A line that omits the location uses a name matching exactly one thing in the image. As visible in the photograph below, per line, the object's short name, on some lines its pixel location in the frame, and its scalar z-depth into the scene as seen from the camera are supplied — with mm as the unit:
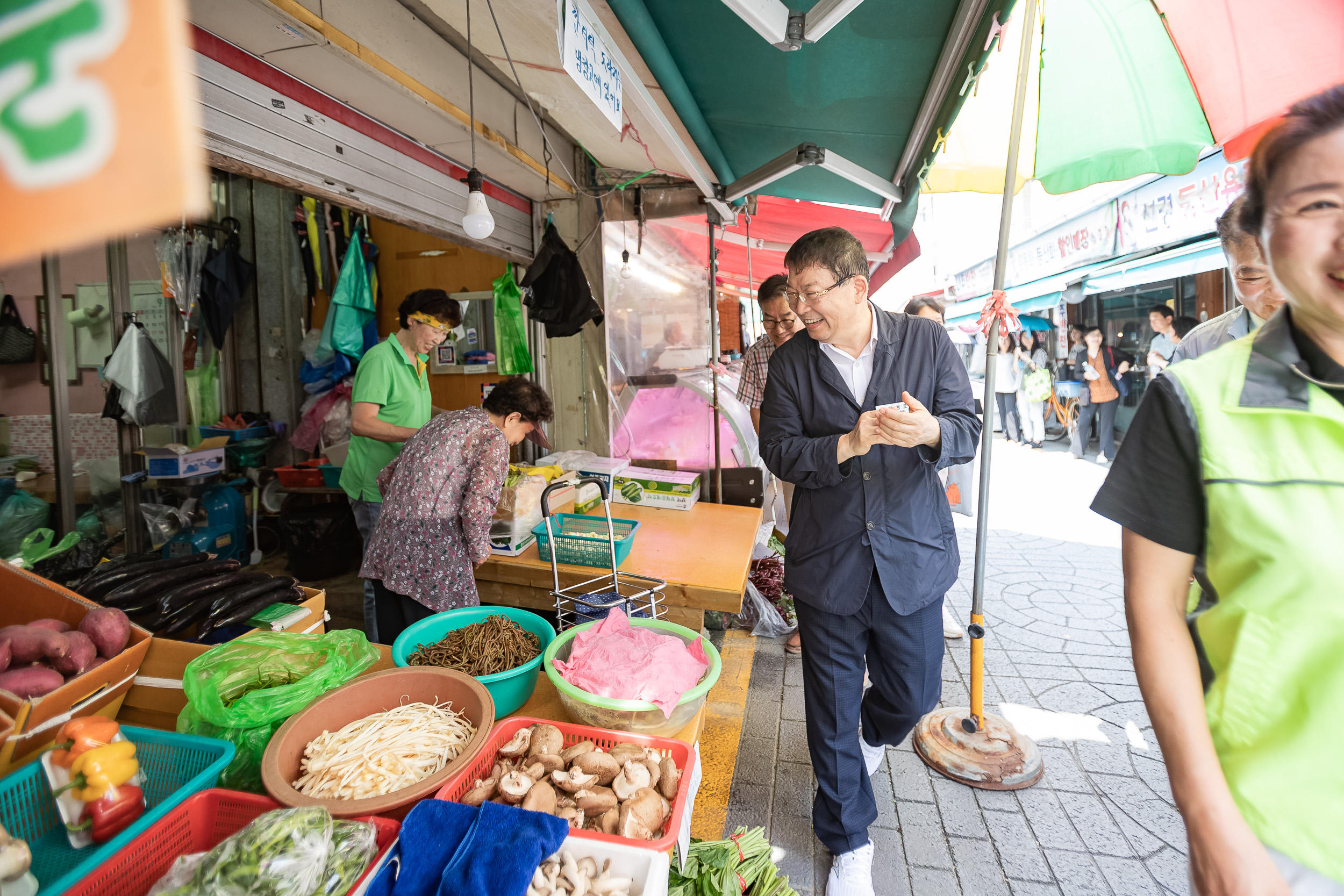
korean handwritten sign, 1821
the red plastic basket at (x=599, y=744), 1212
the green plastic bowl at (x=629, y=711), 1554
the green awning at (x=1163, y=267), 6723
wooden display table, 2734
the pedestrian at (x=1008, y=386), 12414
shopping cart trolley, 2334
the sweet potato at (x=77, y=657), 1516
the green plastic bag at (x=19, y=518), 3973
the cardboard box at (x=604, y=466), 3991
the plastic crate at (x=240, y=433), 5670
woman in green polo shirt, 3400
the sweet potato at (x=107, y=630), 1616
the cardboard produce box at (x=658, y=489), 4098
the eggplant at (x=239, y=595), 1987
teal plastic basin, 1744
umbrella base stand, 2797
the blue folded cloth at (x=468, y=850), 1066
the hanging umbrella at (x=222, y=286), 5621
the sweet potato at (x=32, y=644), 1481
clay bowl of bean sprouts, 1266
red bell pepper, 1149
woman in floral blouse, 2621
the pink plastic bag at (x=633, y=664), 1629
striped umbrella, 1848
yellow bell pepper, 1145
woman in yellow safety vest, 942
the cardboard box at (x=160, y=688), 1670
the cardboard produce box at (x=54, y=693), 1310
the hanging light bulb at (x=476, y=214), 2693
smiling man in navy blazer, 2203
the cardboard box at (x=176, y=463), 4668
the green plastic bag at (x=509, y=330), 5000
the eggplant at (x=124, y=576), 1998
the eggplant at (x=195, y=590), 1974
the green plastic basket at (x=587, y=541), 2875
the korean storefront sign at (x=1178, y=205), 6477
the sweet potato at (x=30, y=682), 1367
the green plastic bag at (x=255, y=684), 1449
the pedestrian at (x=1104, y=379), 10438
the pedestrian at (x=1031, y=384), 12508
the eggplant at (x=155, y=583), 1947
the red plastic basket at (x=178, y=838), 1034
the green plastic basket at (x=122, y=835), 1104
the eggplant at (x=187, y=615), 1929
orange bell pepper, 1192
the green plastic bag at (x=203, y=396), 6004
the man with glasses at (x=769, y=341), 3959
